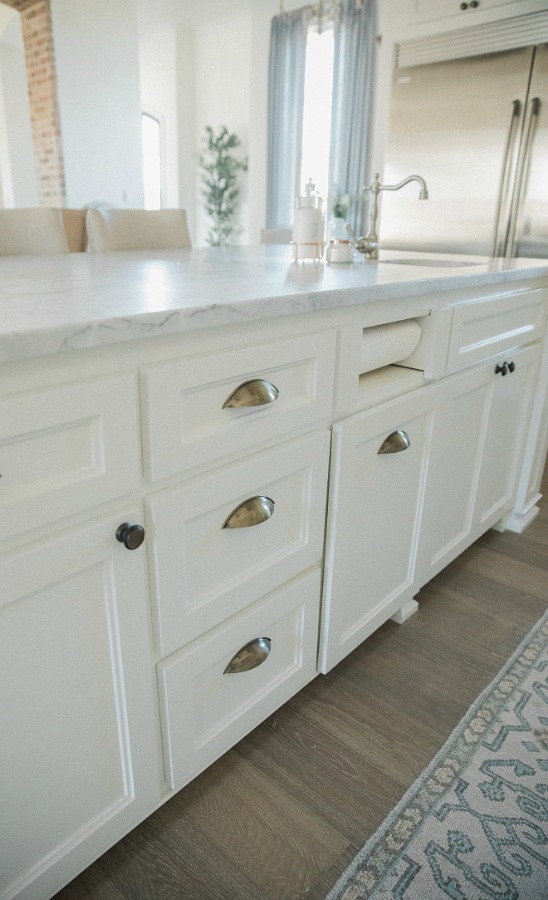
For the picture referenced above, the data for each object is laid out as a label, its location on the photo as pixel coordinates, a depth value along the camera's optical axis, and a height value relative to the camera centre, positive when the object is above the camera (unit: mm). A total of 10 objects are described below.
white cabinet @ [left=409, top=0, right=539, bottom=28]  2566 +939
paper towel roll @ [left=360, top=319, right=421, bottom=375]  1096 -216
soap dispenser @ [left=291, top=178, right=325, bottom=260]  1429 -7
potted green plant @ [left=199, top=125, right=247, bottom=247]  5512 +383
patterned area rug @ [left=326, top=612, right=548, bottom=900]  906 -960
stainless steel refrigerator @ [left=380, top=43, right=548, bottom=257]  2646 +345
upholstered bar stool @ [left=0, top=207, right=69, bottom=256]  1632 -43
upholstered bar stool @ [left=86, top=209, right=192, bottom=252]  1903 -34
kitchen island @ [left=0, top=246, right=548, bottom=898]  647 -376
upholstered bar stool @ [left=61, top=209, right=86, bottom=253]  2664 -48
